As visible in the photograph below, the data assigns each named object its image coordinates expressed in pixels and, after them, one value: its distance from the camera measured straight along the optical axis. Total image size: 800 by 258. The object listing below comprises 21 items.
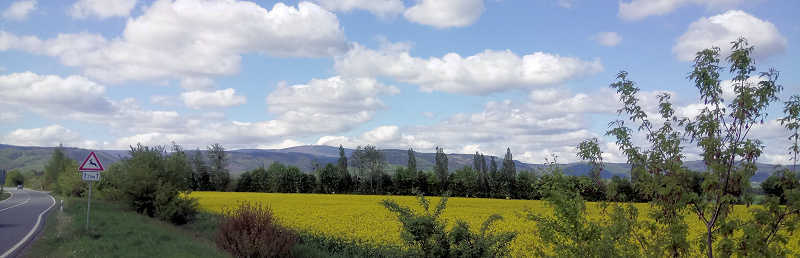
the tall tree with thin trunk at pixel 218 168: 82.31
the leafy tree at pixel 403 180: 81.38
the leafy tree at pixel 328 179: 83.69
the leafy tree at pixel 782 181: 5.59
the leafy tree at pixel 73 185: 47.41
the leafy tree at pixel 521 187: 75.97
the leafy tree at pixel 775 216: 5.45
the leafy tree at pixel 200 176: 80.50
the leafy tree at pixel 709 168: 5.73
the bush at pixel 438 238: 10.20
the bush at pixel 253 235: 13.88
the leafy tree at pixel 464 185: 77.38
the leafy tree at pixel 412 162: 86.50
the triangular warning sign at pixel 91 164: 19.31
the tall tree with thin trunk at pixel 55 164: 92.31
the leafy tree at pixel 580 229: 6.30
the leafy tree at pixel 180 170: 28.27
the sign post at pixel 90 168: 19.26
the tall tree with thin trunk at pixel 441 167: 80.48
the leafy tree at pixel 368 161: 97.38
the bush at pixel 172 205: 26.03
